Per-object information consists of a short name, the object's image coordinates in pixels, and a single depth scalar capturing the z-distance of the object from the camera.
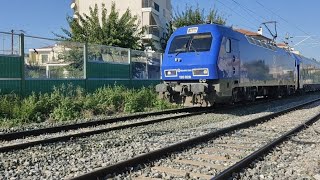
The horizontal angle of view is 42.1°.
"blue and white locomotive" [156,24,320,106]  14.74
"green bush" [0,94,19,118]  12.68
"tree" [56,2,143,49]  31.78
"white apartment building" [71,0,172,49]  52.66
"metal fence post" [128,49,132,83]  21.42
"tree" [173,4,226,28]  40.16
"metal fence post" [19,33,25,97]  14.46
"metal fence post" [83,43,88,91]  17.94
